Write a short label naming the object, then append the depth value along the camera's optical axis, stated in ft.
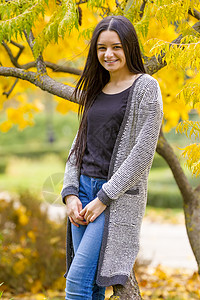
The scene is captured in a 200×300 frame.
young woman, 13.10
